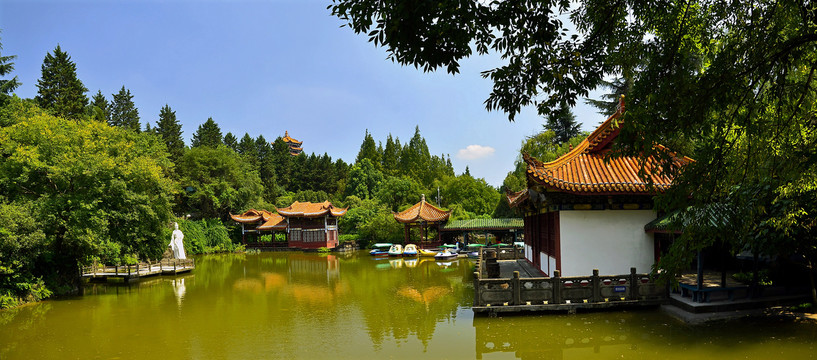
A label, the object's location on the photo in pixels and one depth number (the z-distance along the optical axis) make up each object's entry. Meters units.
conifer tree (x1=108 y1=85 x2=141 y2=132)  39.74
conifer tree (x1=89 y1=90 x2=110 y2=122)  34.88
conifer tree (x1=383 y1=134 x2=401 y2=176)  52.75
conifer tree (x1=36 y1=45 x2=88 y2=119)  27.17
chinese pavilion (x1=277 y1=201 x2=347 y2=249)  33.53
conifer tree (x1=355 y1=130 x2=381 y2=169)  54.66
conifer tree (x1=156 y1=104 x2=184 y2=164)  38.94
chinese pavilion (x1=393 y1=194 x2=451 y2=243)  28.47
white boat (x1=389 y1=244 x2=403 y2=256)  26.55
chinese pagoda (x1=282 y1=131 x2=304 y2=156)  90.88
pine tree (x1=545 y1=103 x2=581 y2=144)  28.38
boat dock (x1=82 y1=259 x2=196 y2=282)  17.03
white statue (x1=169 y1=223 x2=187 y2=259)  22.31
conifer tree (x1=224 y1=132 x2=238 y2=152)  60.87
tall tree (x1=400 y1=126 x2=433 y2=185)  47.50
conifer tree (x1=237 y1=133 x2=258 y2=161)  58.53
